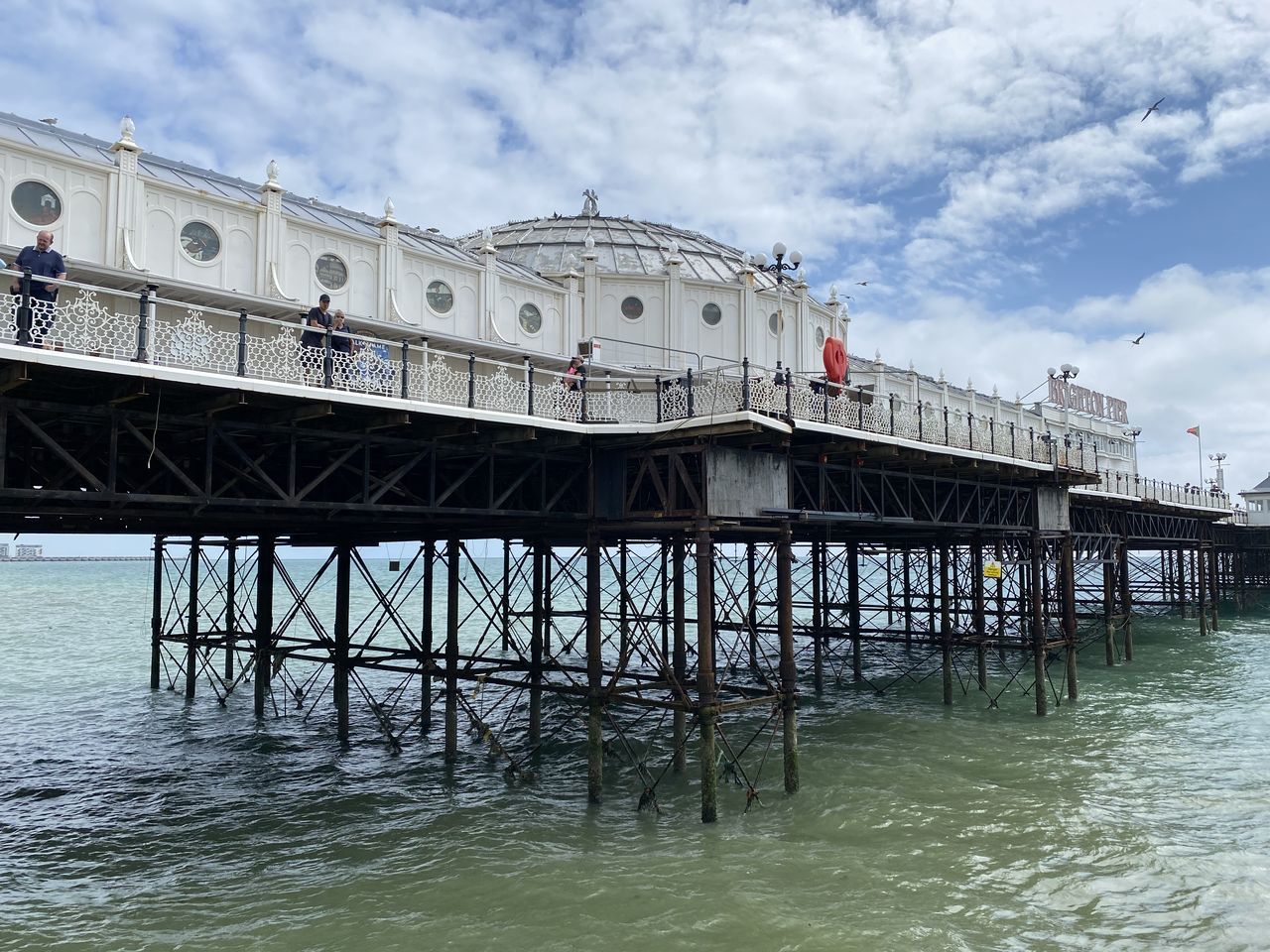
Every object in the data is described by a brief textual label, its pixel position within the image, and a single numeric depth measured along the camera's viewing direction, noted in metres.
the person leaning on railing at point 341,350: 15.70
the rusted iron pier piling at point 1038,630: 28.95
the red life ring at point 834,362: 22.05
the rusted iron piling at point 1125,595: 42.03
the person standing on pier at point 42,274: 13.04
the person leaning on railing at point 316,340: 15.59
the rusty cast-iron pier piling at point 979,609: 30.94
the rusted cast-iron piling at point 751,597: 23.33
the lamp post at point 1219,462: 81.25
